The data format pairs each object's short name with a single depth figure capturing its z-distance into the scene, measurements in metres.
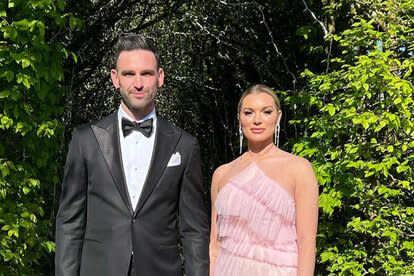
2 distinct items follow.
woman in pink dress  2.91
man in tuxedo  2.74
